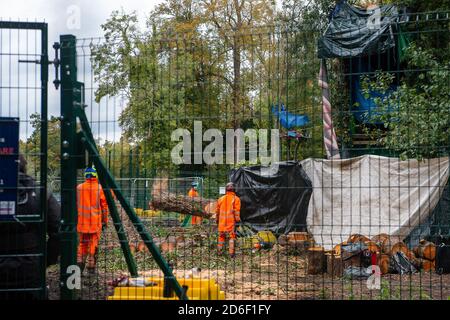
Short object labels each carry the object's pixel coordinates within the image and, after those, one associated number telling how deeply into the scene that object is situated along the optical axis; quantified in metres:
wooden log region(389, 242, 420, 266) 10.98
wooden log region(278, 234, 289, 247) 12.72
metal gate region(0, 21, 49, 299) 5.98
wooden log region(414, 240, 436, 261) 10.88
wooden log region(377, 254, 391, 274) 10.70
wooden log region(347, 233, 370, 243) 11.28
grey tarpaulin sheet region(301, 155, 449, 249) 11.88
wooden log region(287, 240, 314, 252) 11.79
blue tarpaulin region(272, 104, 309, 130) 6.57
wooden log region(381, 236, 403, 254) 11.10
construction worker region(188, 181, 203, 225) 14.25
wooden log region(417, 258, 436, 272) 10.91
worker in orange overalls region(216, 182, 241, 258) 13.18
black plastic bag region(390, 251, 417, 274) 10.73
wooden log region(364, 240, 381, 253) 10.65
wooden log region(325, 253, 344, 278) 10.55
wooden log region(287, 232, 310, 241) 12.53
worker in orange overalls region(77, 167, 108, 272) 8.98
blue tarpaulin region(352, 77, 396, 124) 10.00
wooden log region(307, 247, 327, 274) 10.62
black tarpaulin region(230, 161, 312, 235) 16.05
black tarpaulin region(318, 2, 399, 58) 10.36
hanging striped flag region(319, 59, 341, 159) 7.45
